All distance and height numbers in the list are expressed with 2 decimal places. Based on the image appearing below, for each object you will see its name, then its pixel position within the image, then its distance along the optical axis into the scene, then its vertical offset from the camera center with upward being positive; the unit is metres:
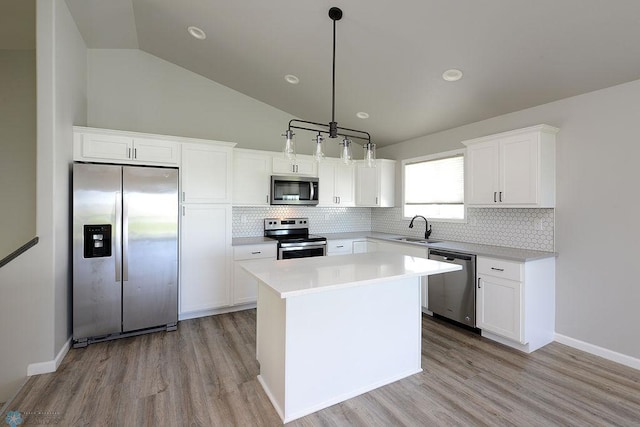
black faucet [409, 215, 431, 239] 4.50 -0.23
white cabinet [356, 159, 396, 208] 5.04 +0.47
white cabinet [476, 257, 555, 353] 2.93 -0.90
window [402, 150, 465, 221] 4.16 +0.38
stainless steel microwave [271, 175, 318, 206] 4.35 +0.32
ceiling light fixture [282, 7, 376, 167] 2.28 +0.50
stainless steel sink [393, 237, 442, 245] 4.29 -0.41
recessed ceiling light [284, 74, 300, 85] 3.75 +1.67
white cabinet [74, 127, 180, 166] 3.13 +0.70
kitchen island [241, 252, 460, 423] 2.02 -0.87
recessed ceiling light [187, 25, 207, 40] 3.26 +1.95
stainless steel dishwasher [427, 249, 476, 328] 3.36 -0.91
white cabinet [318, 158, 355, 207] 4.87 +0.47
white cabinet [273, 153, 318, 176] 4.43 +0.70
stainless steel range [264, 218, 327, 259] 4.23 -0.39
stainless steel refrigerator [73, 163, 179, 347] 2.99 -0.41
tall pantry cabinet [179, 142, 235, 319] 3.64 -0.20
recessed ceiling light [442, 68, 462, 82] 2.96 +1.36
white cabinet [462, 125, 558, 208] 3.03 +0.47
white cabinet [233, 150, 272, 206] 4.15 +0.47
